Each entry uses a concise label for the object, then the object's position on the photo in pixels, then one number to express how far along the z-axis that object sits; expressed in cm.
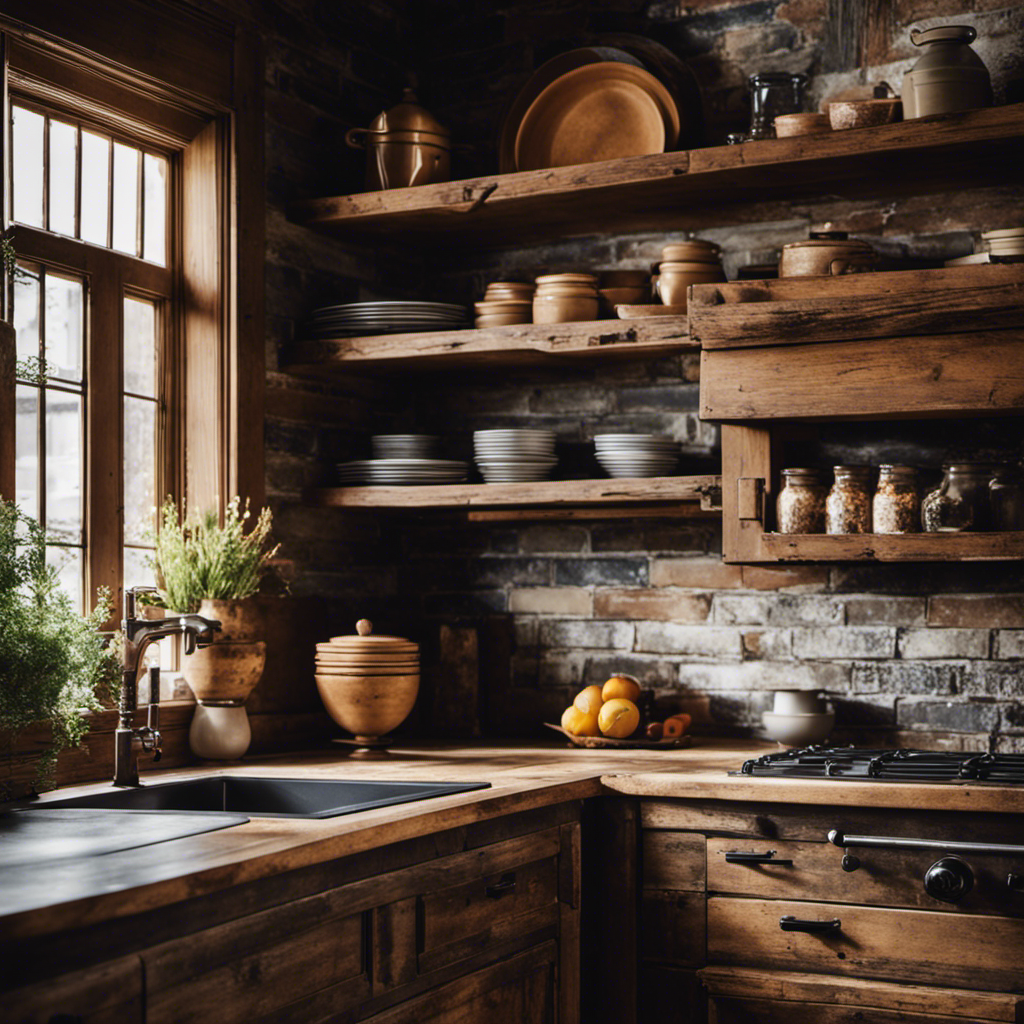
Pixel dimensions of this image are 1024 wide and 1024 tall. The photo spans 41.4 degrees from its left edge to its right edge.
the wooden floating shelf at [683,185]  306
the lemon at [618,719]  333
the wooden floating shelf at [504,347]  329
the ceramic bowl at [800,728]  325
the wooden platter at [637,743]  334
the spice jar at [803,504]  312
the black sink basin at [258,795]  256
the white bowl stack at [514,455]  349
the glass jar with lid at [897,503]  304
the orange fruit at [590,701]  340
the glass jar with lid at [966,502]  301
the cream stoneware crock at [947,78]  304
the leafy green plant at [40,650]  235
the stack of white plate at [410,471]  354
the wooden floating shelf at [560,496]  327
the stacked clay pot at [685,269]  334
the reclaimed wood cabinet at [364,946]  165
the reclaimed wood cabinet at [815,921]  253
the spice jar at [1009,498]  298
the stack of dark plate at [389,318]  352
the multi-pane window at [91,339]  294
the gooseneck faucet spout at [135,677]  265
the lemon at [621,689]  339
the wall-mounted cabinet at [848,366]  292
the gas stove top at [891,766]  265
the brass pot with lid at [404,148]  362
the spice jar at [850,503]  309
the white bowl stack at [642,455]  338
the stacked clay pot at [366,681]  319
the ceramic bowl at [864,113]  312
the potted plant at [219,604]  308
